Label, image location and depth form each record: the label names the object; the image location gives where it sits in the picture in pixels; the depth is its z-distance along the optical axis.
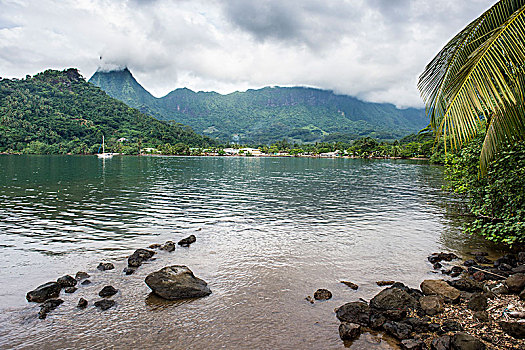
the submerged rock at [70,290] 10.73
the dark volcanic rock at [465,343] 6.99
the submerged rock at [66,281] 11.11
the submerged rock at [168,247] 15.38
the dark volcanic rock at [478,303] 9.05
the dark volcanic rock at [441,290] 9.70
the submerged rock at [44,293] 10.24
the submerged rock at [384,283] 11.55
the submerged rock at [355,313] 8.97
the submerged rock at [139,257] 13.23
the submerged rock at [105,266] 12.80
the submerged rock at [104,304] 9.77
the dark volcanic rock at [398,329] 8.09
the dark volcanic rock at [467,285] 10.48
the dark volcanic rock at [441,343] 7.21
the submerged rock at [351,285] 11.28
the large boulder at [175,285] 10.51
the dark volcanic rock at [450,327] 8.07
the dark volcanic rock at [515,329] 7.54
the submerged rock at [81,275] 11.84
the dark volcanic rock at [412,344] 7.51
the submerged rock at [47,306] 9.33
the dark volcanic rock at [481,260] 13.43
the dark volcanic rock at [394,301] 9.26
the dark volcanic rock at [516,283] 9.84
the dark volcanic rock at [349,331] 8.21
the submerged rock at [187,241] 16.25
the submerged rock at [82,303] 9.80
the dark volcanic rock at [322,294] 10.45
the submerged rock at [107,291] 10.52
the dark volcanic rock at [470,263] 13.20
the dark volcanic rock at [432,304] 8.97
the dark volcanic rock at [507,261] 12.52
